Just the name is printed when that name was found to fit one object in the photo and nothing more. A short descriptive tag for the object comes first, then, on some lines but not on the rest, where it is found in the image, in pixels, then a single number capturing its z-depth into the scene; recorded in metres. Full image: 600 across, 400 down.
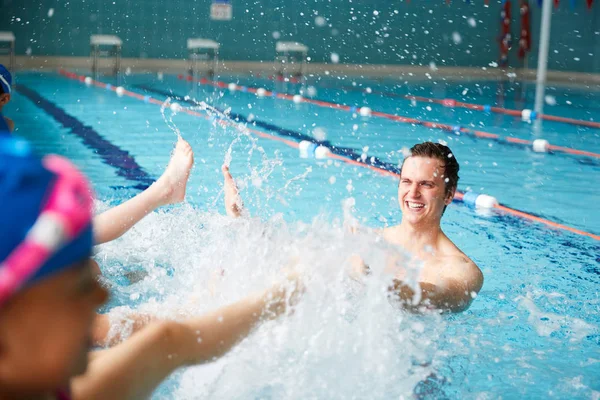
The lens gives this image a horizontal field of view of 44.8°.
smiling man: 2.31
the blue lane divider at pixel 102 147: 5.14
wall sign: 14.56
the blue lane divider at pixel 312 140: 5.69
